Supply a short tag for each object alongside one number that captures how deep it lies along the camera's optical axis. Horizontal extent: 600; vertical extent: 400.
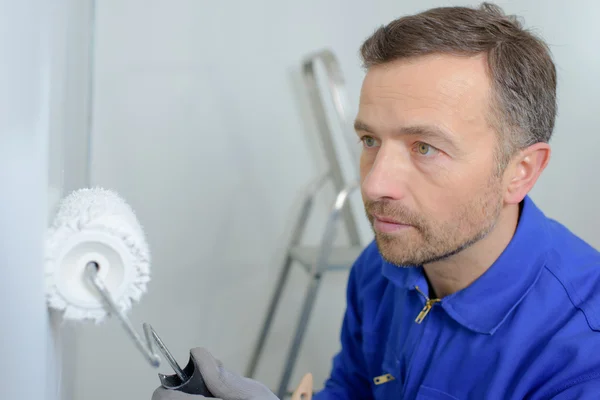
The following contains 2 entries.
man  0.93
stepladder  1.69
